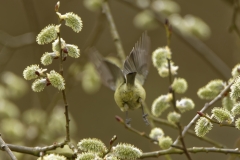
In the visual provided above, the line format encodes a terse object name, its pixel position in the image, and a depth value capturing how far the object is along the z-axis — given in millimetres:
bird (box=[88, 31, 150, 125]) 3890
